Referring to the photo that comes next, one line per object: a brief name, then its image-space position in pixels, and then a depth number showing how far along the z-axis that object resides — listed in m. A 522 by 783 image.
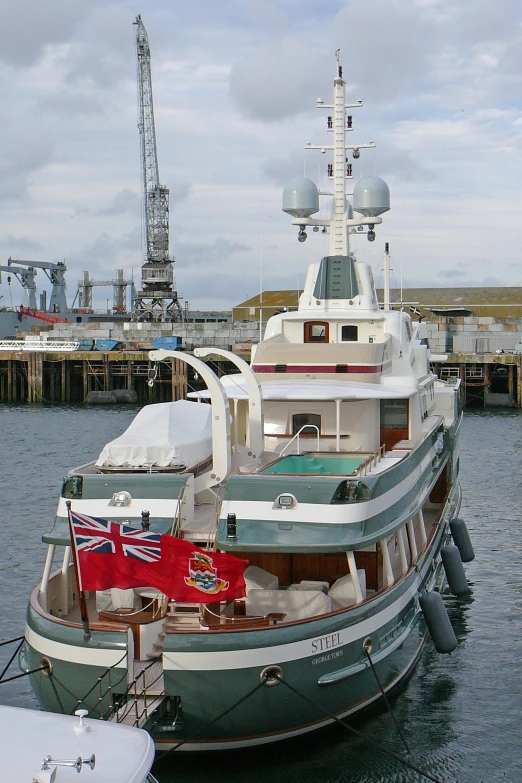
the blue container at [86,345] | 88.31
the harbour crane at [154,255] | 117.25
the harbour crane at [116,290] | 151.12
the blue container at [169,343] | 85.06
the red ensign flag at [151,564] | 12.48
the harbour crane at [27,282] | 130.50
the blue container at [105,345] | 87.94
